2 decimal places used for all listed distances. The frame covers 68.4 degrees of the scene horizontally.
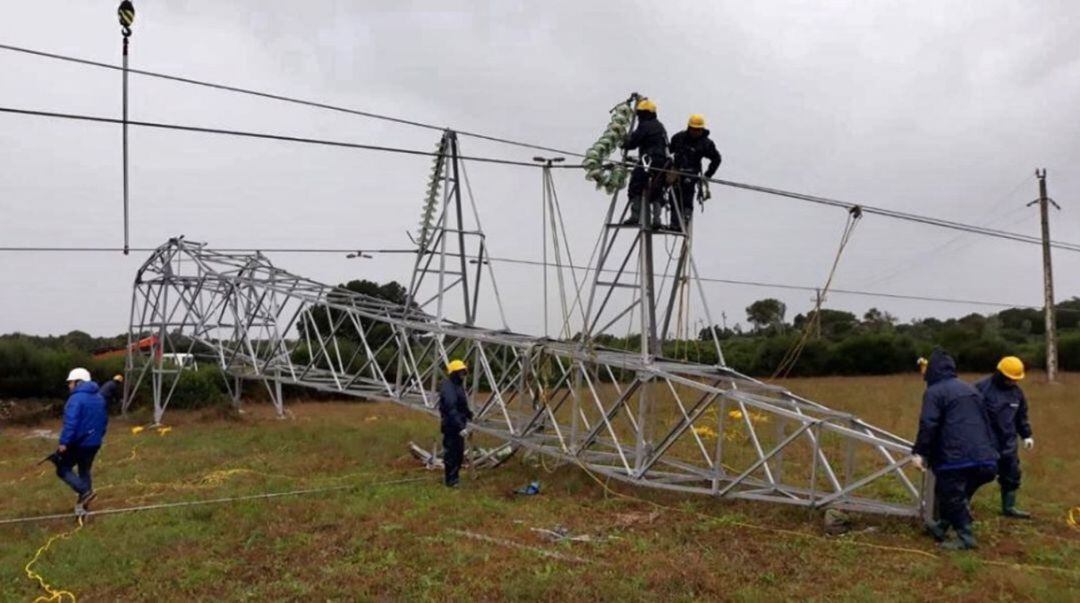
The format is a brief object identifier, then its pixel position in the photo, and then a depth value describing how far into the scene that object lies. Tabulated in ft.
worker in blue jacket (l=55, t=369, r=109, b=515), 33.91
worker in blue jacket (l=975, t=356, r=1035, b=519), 31.27
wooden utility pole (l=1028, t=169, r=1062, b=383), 96.22
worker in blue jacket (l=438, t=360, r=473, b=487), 39.93
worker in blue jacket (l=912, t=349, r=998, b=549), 27.02
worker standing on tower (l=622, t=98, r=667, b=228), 38.04
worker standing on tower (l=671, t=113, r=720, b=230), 37.63
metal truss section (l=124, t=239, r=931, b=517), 32.60
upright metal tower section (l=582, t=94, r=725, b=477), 36.52
